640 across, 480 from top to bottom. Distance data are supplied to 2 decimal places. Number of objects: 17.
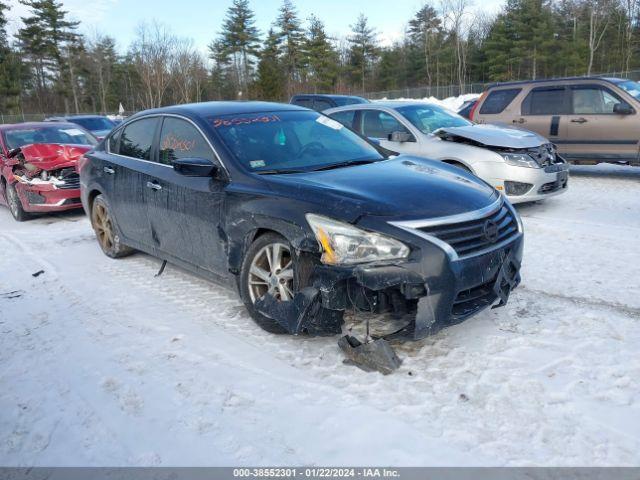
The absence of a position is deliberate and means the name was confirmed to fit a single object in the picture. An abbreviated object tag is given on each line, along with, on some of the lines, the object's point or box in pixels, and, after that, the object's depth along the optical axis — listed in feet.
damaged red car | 27.96
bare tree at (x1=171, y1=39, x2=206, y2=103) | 173.88
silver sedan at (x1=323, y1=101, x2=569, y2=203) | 23.48
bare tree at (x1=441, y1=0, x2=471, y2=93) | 175.63
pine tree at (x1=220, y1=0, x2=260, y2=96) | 197.47
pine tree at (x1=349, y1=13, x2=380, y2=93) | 200.34
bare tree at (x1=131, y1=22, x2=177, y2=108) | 166.91
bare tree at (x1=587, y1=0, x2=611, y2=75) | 148.24
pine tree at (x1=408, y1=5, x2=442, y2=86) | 189.88
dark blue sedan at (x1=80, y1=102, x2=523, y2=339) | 10.27
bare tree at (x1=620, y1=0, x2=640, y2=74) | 150.20
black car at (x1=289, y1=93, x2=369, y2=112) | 46.55
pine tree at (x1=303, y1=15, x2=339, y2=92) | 184.96
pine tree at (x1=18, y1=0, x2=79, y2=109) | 173.58
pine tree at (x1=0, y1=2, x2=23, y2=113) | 169.07
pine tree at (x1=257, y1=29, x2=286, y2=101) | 168.86
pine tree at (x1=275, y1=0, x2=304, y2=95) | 189.47
